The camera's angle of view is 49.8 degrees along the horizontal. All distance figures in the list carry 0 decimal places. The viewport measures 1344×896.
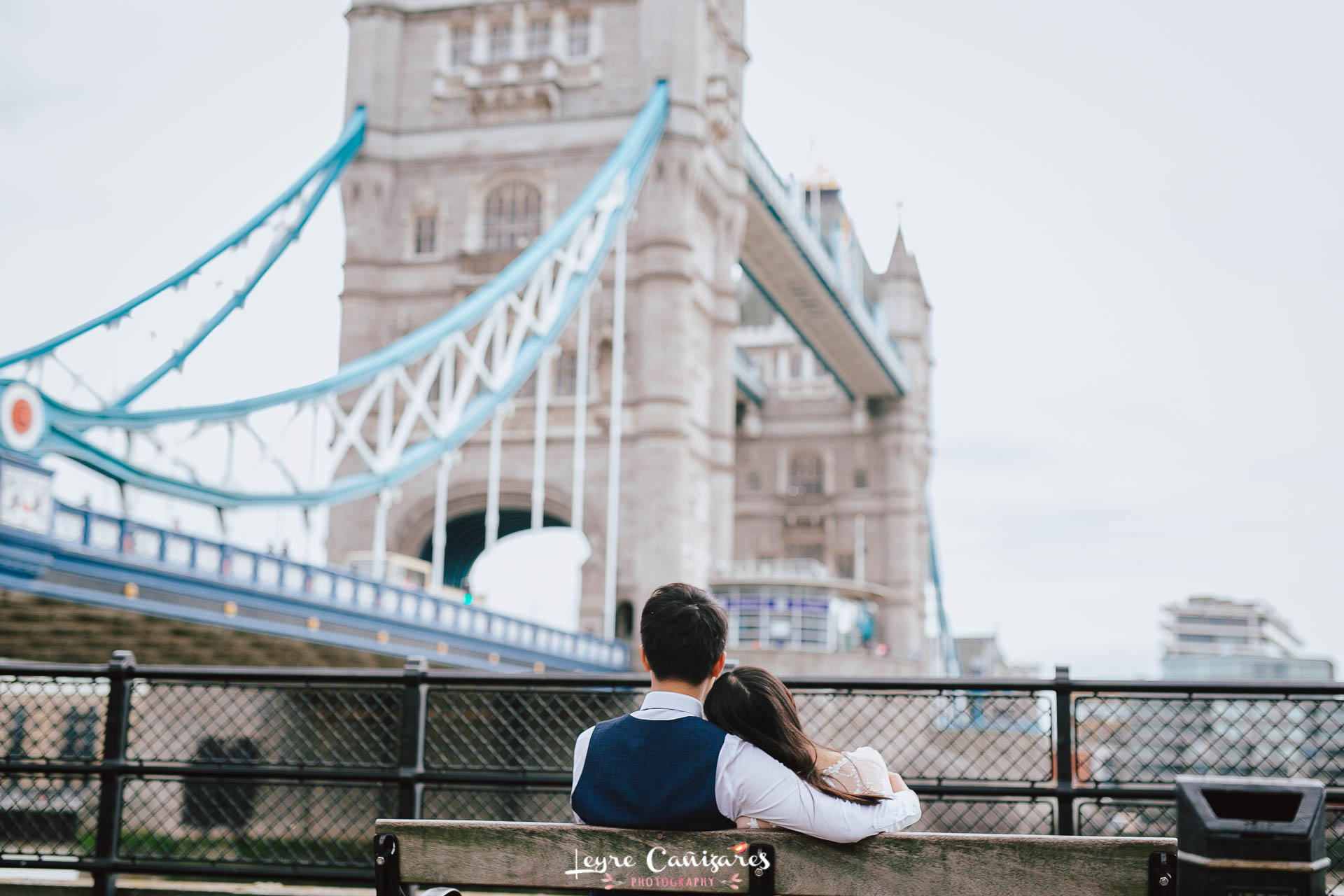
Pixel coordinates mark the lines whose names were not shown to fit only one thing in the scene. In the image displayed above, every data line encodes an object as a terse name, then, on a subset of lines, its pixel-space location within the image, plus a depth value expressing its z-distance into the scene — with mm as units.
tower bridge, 31453
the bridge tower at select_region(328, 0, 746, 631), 33906
